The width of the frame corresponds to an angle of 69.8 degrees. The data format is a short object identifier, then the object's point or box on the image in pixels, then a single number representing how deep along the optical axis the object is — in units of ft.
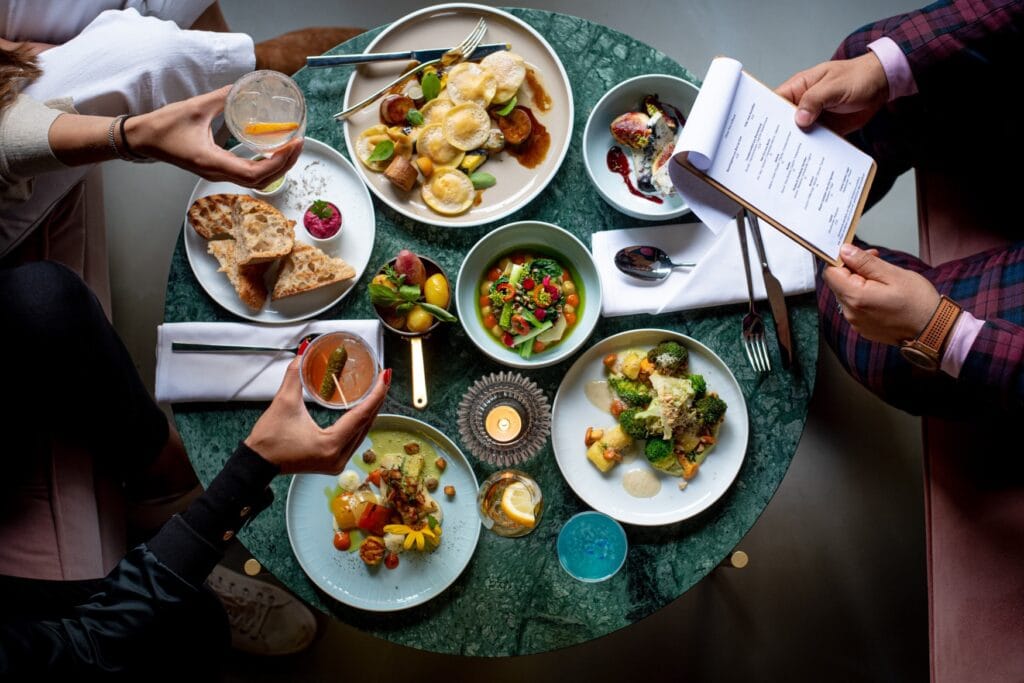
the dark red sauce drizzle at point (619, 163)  6.58
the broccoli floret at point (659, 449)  6.11
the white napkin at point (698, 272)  6.25
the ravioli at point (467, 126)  6.38
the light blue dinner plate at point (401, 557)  6.08
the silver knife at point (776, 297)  6.14
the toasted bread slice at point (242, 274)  6.21
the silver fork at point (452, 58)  6.45
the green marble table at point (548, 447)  6.13
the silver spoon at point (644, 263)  6.30
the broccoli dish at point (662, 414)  6.04
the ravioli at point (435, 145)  6.47
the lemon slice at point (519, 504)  6.12
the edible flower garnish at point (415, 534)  5.98
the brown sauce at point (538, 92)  6.59
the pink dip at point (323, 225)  6.33
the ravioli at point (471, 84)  6.40
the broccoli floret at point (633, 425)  6.09
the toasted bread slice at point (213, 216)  6.24
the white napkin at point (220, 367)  6.22
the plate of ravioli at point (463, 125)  6.44
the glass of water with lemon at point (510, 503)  6.15
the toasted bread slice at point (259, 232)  6.12
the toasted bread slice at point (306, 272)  6.20
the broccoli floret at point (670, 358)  6.16
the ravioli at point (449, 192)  6.47
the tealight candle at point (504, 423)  6.29
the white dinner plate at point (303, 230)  6.31
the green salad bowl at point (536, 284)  6.21
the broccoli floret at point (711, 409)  6.01
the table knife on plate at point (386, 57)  6.38
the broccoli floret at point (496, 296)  6.27
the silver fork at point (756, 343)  6.28
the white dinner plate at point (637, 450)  6.14
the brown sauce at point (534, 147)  6.58
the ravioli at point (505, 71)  6.44
